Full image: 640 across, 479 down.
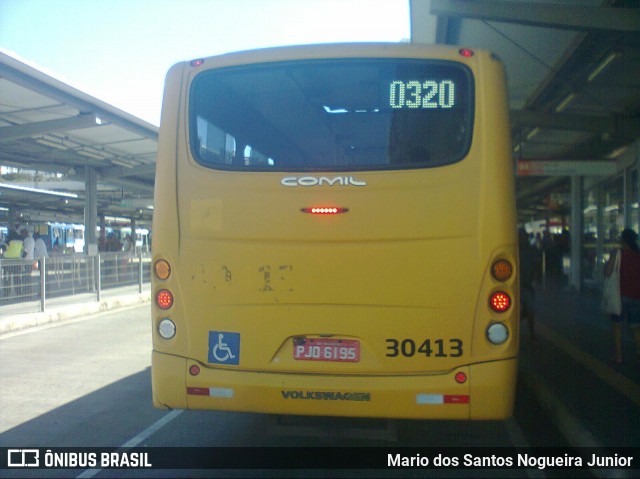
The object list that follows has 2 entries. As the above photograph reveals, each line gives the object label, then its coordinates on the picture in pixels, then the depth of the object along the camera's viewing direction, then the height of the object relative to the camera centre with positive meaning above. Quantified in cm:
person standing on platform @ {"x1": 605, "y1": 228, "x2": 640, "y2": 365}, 838 -55
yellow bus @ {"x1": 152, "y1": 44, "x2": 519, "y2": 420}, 484 +0
